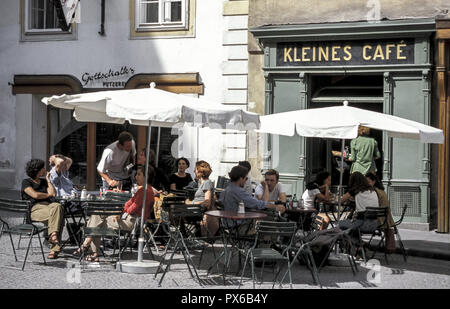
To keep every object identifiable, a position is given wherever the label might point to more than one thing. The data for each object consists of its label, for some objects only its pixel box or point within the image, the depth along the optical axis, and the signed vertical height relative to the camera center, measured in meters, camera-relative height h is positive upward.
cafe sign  15.70 +2.14
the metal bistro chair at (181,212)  10.63 -0.70
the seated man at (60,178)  12.03 -0.30
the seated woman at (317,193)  11.91 -0.52
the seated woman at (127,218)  10.83 -0.79
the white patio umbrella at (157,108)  9.68 +0.61
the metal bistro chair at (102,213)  10.36 -0.71
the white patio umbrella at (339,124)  10.36 +0.48
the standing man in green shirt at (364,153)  15.60 +0.16
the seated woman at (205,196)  11.38 -0.53
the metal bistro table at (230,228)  9.99 -0.86
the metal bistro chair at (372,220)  11.29 -0.83
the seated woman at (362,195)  11.58 -0.48
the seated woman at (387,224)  11.66 -0.89
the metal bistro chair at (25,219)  10.34 -0.83
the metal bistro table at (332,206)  12.50 -0.71
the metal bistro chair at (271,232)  9.24 -0.83
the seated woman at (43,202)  10.78 -0.60
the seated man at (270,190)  12.22 -0.44
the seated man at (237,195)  10.67 -0.46
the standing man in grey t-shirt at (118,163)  13.68 -0.07
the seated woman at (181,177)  14.05 -0.31
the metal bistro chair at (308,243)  9.73 -1.02
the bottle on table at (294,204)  12.17 -0.65
